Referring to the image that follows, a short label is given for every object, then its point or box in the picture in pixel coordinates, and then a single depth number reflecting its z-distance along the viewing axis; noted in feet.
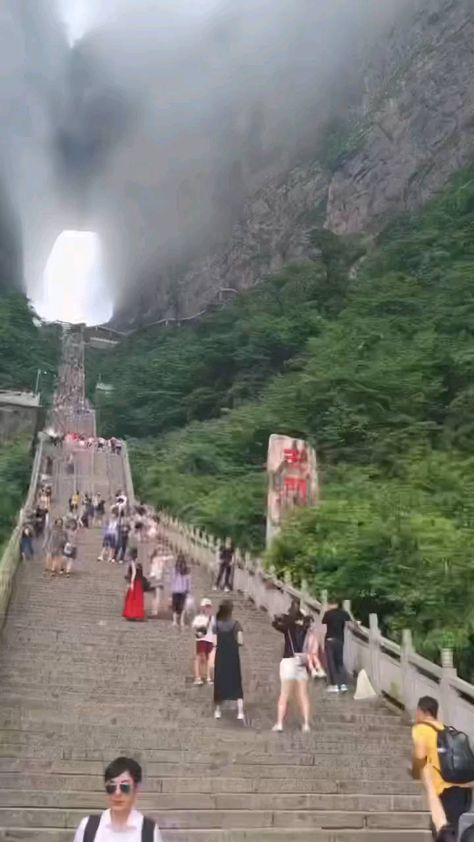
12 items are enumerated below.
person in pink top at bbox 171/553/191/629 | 45.44
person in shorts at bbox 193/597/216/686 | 31.94
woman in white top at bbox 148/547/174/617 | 48.60
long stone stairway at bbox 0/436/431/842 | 20.34
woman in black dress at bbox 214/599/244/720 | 28.14
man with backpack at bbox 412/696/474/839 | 16.35
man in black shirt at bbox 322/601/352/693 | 34.19
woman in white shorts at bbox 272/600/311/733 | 27.04
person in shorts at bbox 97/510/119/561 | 69.21
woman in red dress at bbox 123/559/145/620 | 46.50
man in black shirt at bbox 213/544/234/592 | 60.95
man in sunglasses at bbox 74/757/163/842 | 12.01
